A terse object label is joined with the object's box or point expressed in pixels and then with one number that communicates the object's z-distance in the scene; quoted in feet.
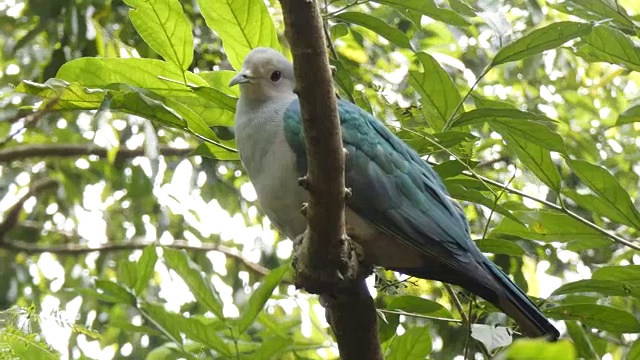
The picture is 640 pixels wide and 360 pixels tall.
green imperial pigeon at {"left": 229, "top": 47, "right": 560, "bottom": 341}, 15.06
